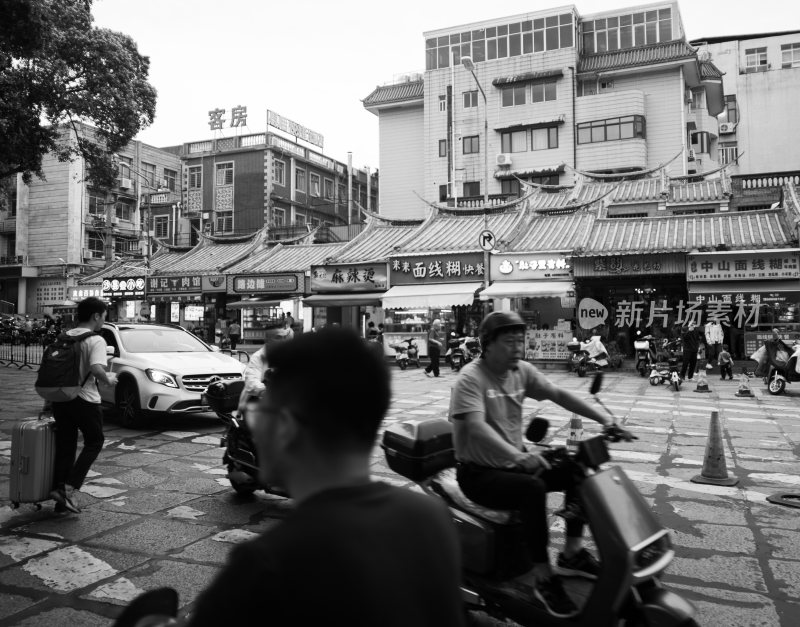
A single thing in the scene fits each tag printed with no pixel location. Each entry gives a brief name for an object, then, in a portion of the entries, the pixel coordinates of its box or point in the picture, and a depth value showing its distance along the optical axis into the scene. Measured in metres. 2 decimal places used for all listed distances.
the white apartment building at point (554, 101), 33.25
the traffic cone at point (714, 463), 5.74
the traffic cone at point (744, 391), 12.38
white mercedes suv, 8.23
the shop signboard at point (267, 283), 26.58
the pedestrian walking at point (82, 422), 4.71
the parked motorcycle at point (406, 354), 20.06
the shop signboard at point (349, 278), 24.23
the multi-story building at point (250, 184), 40.88
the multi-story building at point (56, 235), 38.66
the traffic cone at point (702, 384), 13.26
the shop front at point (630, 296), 18.88
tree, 11.04
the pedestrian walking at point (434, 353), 17.00
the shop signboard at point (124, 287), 30.64
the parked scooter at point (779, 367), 12.60
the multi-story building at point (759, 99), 37.06
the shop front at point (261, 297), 26.45
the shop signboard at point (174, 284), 29.14
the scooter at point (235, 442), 5.08
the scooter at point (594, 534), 2.43
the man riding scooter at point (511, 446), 2.88
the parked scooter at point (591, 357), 16.67
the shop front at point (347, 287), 24.16
